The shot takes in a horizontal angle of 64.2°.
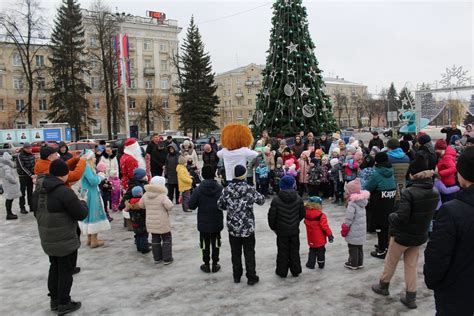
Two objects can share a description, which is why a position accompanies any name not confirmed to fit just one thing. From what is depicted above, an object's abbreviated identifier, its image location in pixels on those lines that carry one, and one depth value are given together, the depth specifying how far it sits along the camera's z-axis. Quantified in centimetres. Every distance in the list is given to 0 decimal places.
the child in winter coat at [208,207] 550
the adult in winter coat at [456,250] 252
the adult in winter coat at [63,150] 878
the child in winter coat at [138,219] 641
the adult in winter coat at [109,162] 930
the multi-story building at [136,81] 5388
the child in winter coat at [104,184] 901
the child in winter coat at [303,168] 1019
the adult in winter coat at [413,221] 413
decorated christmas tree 1427
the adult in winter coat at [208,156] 1051
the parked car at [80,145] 2245
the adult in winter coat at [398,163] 645
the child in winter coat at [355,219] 535
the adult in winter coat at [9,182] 959
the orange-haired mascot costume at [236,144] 604
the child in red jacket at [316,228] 543
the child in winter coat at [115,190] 949
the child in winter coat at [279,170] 1052
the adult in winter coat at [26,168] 967
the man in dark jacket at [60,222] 435
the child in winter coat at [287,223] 516
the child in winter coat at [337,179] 960
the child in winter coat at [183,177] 955
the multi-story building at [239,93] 9444
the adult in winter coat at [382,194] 582
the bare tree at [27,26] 3538
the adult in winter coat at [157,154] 1119
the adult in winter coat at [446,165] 676
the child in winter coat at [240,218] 510
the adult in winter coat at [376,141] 1091
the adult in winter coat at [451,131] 1245
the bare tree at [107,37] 3775
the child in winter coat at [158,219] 595
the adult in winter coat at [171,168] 1015
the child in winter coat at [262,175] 1056
